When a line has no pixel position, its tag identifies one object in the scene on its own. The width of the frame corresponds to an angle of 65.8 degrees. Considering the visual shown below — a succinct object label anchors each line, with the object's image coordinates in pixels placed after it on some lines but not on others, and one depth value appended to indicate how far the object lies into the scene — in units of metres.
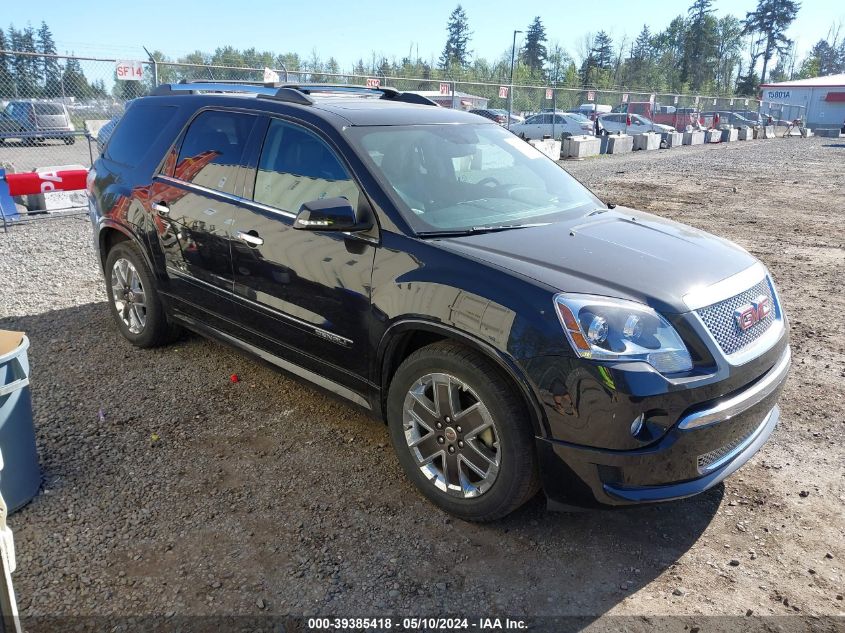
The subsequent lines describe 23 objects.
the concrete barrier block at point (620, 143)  24.12
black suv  2.64
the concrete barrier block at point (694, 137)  30.45
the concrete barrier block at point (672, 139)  28.30
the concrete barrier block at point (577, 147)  21.55
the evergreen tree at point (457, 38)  98.94
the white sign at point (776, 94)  64.19
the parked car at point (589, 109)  36.02
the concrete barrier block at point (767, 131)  38.12
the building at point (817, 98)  59.19
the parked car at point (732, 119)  38.91
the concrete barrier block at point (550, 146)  20.27
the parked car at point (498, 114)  27.08
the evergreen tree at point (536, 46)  96.59
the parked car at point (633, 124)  31.44
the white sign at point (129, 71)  11.98
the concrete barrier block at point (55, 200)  10.38
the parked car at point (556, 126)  29.14
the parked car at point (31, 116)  15.04
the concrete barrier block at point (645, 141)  26.11
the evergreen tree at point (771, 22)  91.47
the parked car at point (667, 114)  34.22
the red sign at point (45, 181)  9.85
